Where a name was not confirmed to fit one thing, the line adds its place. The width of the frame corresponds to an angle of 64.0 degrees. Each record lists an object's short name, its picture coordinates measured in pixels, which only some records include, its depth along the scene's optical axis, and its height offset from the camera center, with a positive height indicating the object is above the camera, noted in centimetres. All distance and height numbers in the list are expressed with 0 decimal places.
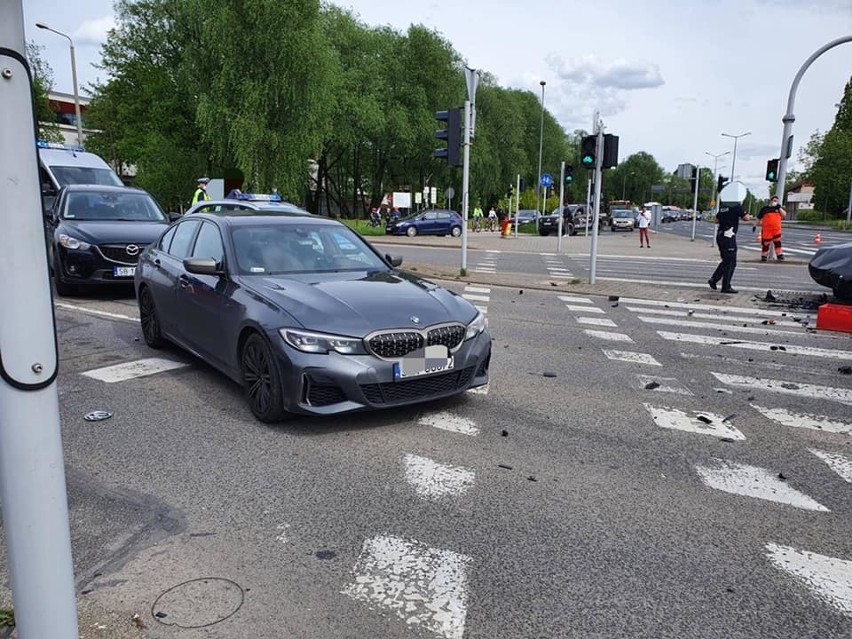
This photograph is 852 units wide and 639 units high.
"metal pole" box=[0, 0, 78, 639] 173 -51
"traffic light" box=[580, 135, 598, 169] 1495 +123
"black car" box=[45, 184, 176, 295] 1055 -59
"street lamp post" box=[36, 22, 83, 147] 3766 +592
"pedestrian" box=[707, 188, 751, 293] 1357 -57
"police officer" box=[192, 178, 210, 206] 1804 +24
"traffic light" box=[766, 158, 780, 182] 2330 +126
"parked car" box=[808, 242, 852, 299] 1052 -94
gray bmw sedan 482 -88
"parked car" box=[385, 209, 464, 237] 3888 -112
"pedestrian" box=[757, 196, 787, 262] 2034 -57
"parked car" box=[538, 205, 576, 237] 4569 -125
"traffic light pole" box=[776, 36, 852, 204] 2083 +210
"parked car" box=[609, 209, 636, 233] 5797 -126
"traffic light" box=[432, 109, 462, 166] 1530 +154
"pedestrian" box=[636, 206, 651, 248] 3281 -85
